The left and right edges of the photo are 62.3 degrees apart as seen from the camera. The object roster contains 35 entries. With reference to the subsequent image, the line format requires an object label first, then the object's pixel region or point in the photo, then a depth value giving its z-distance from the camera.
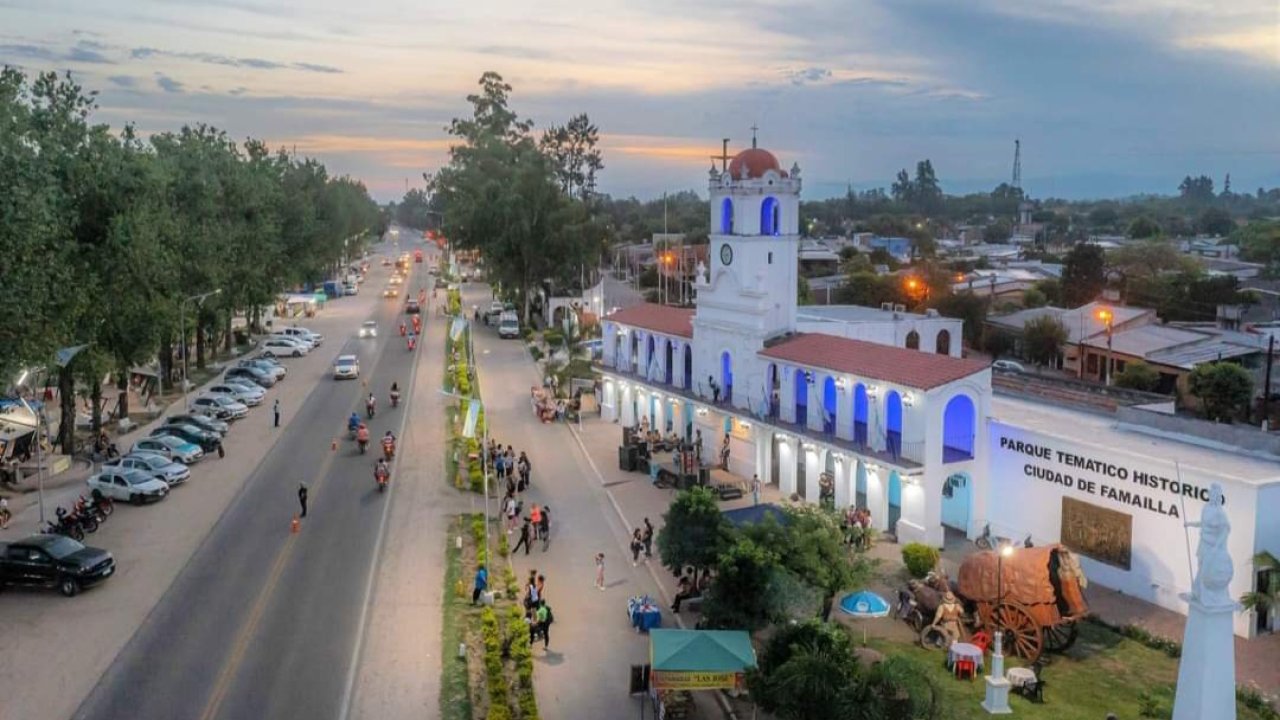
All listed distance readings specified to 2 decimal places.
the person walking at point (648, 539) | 29.12
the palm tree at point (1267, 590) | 22.66
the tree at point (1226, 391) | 46.06
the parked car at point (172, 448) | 39.41
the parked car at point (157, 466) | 36.47
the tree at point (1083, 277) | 85.19
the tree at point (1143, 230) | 149.62
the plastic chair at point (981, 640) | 22.41
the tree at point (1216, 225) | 170.43
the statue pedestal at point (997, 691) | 20.11
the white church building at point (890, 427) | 25.20
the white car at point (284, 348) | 68.12
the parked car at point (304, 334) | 71.68
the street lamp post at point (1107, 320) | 56.66
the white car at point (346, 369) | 59.50
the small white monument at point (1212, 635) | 13.48
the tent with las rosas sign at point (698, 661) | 18.80
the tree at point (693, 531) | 23.55
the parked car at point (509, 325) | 77.06
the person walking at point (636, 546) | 28.67
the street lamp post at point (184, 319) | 48.48
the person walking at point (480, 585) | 26.03
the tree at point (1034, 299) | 81.50
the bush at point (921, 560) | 27.03
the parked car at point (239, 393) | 51.07
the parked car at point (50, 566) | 26.39
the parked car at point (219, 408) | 48.19
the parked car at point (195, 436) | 41.78
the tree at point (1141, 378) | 53.56
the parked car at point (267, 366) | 58.31
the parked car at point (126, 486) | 35.00
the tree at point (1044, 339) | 64.63
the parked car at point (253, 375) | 56.25
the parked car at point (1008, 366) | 57.50
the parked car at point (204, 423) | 43.34
